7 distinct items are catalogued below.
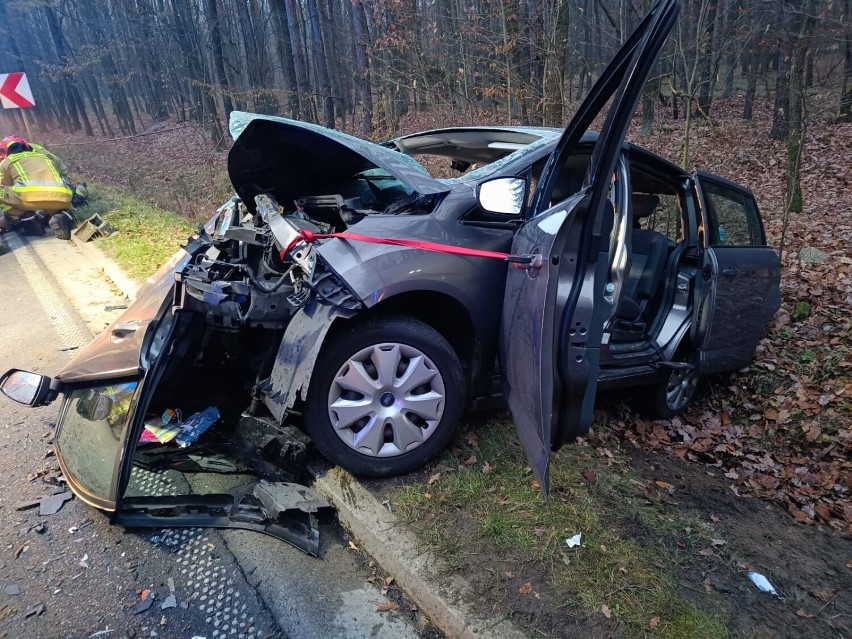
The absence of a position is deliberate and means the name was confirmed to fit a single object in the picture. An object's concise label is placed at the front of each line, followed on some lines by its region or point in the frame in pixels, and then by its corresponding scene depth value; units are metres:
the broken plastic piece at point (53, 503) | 2.95
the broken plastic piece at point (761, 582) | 2.48
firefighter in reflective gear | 9.23
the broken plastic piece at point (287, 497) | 2.75
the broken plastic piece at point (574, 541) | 2.58
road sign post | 11.91
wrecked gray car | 2.39
